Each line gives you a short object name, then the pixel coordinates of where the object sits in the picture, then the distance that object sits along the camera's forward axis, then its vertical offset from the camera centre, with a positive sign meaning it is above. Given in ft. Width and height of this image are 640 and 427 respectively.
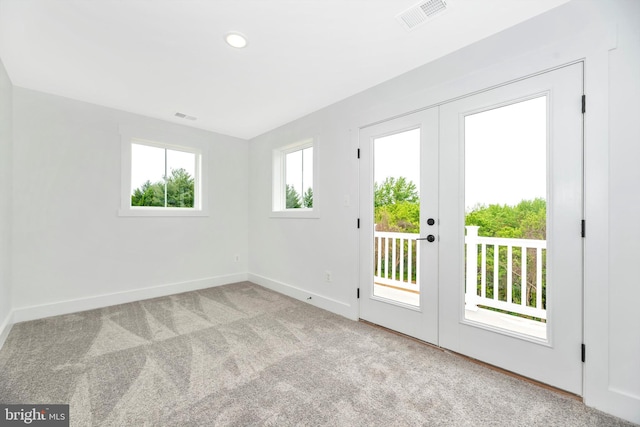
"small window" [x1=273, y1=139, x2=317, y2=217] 12.07 +1.61
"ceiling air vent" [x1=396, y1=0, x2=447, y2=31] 5.74 +4.40
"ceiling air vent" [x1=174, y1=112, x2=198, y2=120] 11.91 +4.31
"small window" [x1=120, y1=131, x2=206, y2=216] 11.65 +1.60
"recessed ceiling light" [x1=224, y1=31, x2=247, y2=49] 6.66 +4.37
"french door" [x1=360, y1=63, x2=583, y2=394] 5.67 -0.29
